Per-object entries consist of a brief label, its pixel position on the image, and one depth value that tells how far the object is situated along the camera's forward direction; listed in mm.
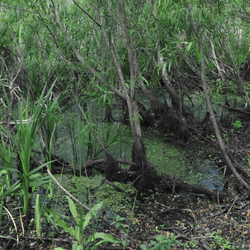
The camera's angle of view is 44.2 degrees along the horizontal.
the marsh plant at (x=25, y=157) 2432
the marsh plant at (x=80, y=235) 2083
